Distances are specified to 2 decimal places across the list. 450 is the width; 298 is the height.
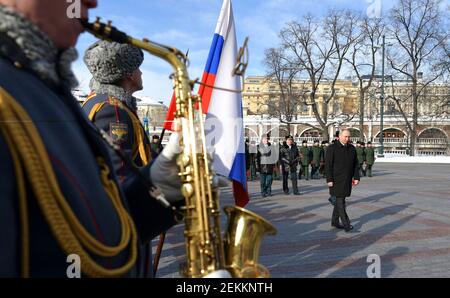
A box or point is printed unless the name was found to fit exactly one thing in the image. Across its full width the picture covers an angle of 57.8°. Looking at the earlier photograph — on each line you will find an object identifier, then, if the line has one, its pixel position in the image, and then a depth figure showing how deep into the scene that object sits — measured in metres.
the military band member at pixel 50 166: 0.95
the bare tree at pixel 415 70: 18.72
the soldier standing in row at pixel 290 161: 11.44
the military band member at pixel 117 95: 2.65
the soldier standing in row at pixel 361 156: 17.27
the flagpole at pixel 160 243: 3.03
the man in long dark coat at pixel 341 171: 6.76
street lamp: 31.04
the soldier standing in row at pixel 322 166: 16.77
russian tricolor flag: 3.57
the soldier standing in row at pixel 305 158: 16.34
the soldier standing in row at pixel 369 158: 17.09
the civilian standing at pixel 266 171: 10.88
